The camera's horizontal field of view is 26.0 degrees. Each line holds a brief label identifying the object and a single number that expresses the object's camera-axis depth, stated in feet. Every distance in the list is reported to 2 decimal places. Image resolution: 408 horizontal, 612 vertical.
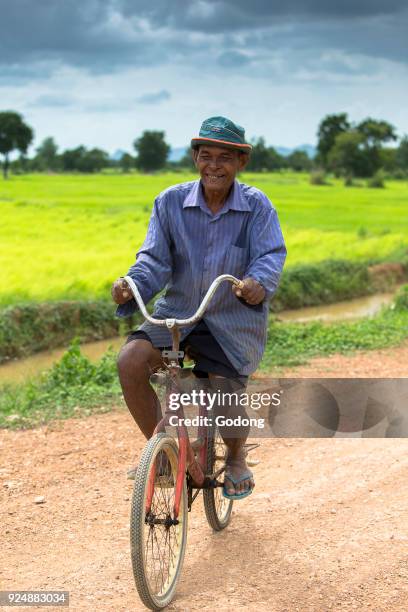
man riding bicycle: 11.64
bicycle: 10.23
